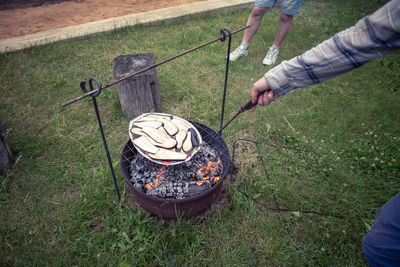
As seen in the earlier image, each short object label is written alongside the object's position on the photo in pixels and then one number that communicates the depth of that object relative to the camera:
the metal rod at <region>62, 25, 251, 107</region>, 1.33
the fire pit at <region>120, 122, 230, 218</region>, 1.93
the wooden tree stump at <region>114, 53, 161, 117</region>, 2.93
